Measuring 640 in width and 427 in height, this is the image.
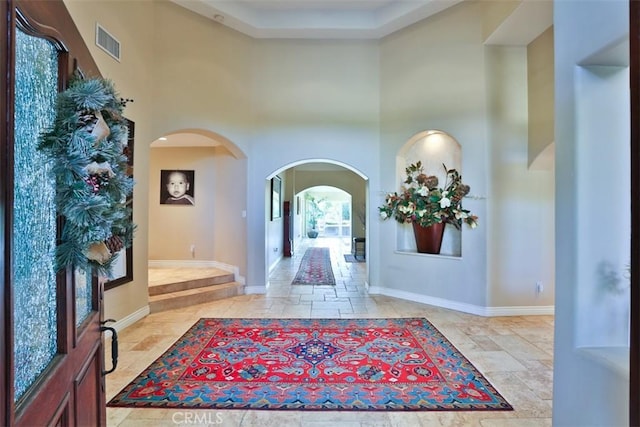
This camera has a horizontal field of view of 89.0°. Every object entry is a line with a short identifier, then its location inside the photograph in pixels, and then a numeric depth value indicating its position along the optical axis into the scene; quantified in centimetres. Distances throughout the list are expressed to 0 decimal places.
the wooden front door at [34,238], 74
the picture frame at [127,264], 381
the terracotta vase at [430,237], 502
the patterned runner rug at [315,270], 670
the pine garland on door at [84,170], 100
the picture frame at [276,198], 749
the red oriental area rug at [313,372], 243
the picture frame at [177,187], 677
